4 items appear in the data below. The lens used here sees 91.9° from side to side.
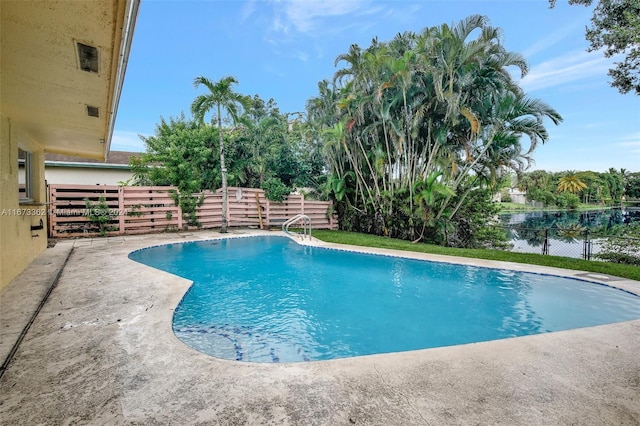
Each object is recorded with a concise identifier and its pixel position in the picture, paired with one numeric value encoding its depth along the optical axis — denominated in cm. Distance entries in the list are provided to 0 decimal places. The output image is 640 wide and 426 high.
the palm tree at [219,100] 1122
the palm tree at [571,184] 4741
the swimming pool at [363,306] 373
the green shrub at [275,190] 1389
